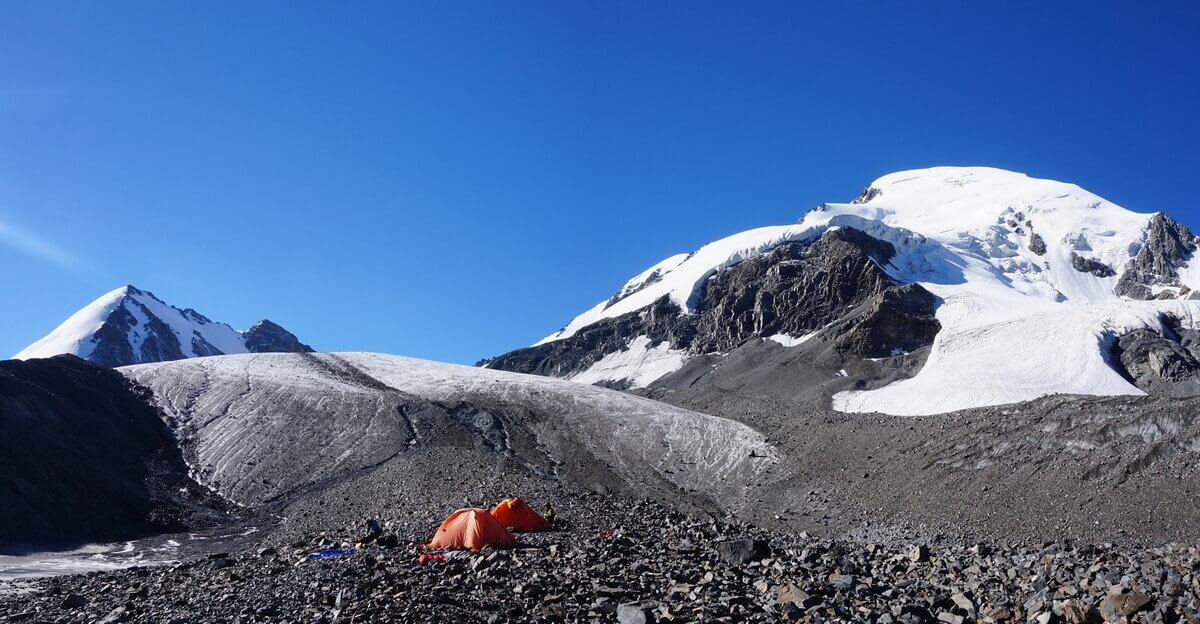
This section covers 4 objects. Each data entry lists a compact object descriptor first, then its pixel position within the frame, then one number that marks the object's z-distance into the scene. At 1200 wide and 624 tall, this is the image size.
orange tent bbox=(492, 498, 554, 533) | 27.34
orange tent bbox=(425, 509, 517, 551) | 23.45
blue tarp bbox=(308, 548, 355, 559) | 21.78
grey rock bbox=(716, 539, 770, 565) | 20.33
